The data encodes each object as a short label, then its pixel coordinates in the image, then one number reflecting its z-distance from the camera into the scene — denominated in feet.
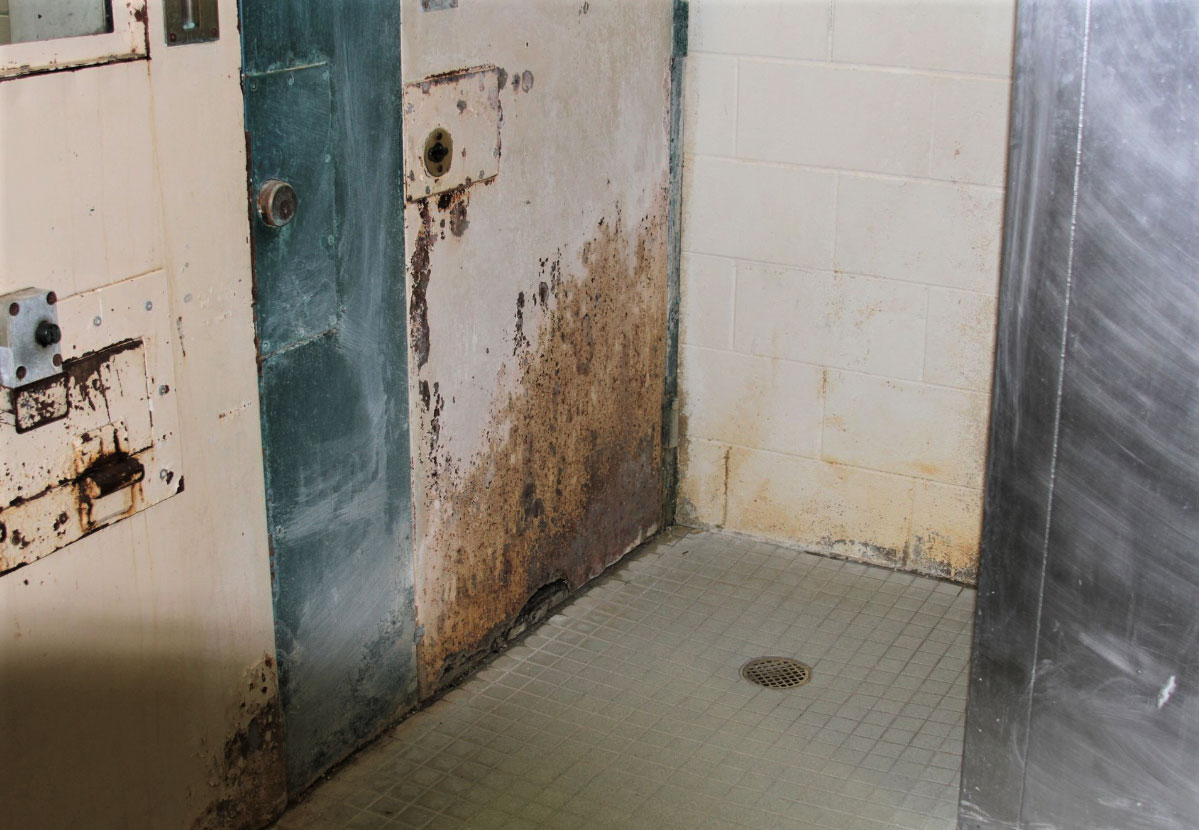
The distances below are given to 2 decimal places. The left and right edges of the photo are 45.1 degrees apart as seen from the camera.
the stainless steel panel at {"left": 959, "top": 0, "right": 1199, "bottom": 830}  6.89
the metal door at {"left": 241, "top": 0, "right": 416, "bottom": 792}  9.02
